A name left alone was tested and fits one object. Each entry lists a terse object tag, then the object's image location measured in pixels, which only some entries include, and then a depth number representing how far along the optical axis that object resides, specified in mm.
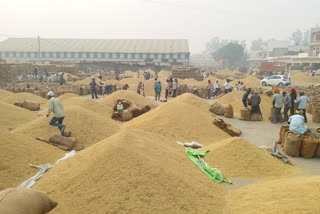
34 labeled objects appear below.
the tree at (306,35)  132500
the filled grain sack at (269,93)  15190
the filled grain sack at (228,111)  11898
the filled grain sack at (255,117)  11234
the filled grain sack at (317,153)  6924
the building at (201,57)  107306
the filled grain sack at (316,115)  11000
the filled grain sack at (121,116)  11133
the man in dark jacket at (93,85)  16219
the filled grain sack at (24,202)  2850
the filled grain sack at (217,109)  12398
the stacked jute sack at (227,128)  9125
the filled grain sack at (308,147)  6866
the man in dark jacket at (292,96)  10797
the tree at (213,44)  144375
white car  23234
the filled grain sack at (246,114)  11297
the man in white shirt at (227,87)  17812
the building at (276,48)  68050
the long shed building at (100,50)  48250
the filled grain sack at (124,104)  11959
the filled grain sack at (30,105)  12742
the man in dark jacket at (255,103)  10812
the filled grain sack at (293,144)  6996
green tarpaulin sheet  5270
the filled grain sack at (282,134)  7786
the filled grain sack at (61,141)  7152
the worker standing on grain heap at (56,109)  7063
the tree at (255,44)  143875
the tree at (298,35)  122769
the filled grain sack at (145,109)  12094
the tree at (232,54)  69000
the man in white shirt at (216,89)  18500
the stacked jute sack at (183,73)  27625
